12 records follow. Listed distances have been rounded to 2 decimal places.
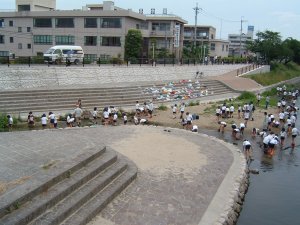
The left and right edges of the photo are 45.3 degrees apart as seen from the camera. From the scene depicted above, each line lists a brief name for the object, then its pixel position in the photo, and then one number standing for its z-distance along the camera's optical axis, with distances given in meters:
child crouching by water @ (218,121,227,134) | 21.35
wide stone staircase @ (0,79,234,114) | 23.84
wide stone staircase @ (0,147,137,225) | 7.89
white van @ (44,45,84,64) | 34.60
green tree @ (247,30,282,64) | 59.44
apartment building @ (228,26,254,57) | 108.71
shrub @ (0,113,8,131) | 19.46
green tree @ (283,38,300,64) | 67.54
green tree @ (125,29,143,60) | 46.66
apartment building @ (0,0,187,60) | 48.78
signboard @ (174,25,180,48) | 48.53
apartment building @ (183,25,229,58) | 74.88
